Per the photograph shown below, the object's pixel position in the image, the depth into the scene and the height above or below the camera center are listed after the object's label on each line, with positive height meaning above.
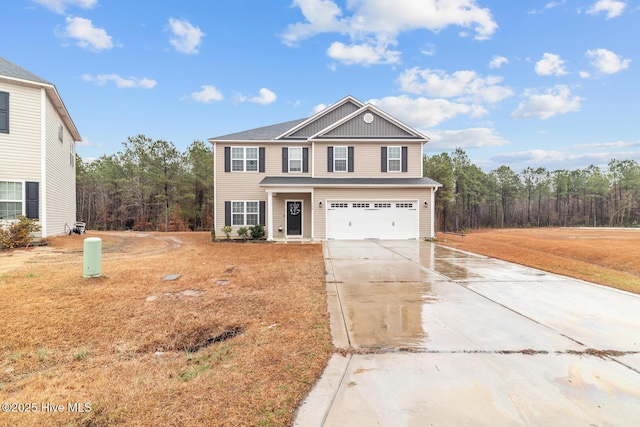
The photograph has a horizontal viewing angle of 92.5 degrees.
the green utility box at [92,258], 6.59 -0.92
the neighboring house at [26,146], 12.16 +2.91
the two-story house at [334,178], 17.02 +2.14
